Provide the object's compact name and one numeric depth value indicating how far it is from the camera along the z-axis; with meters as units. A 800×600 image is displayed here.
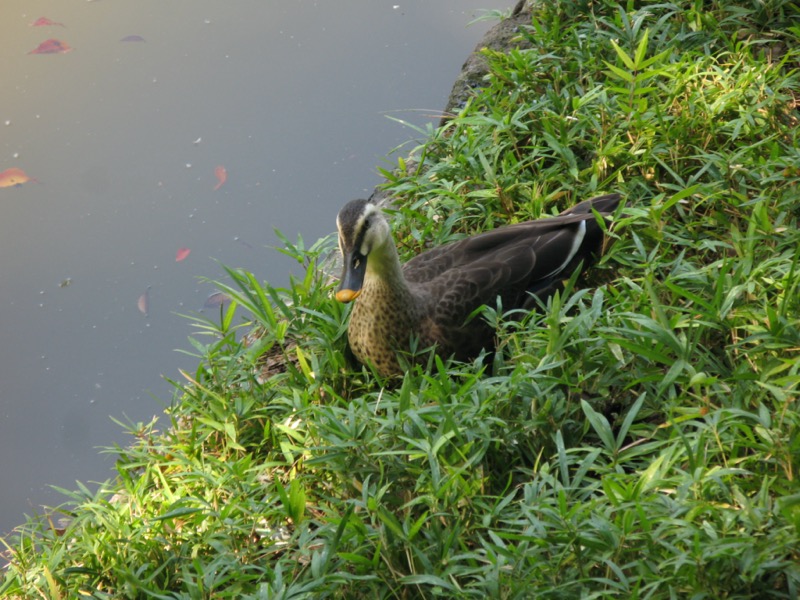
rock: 9.07
